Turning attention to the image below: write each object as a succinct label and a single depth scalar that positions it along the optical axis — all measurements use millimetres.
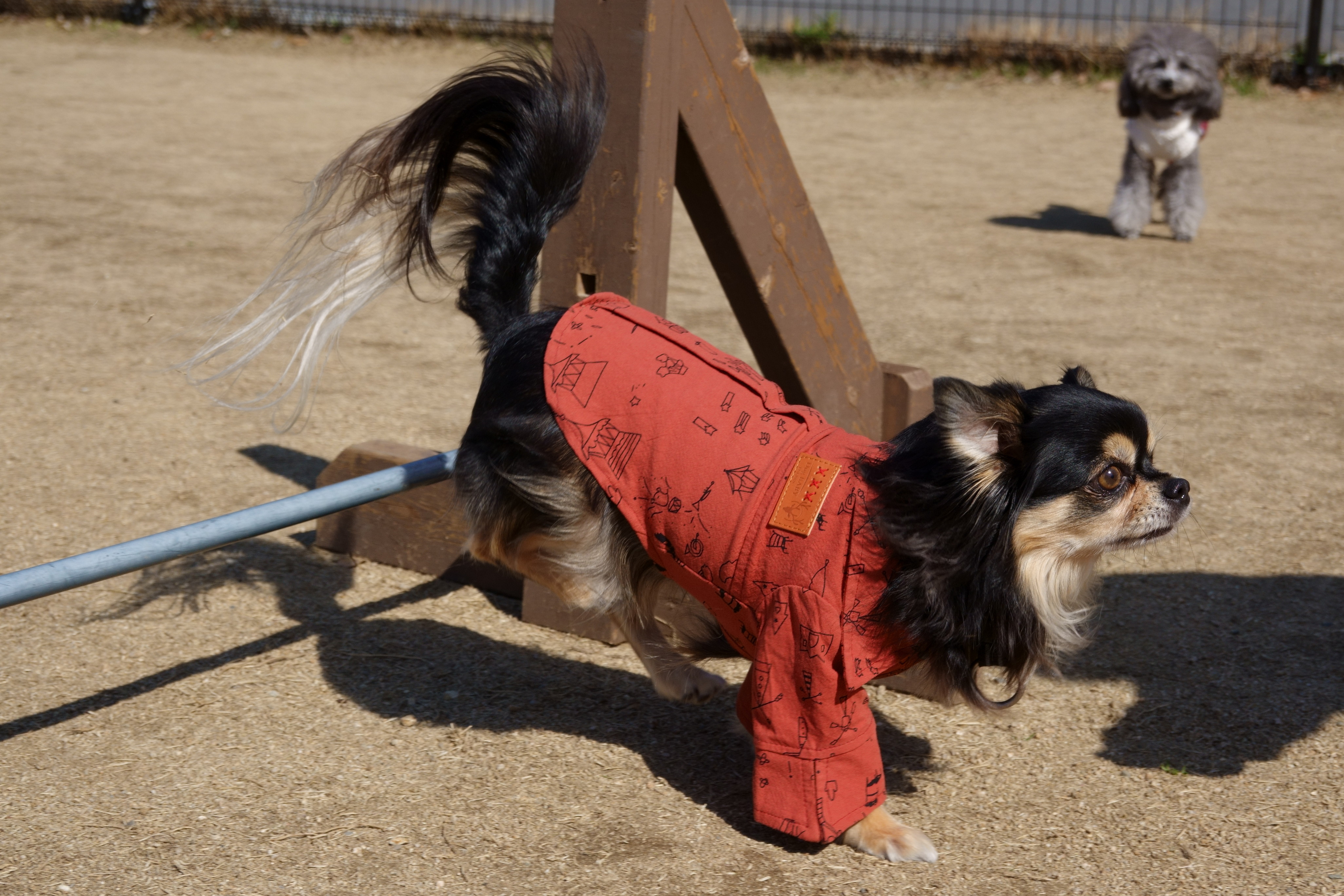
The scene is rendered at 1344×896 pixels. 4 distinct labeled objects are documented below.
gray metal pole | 2275
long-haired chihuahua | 2170
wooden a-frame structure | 2955
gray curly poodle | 7750
